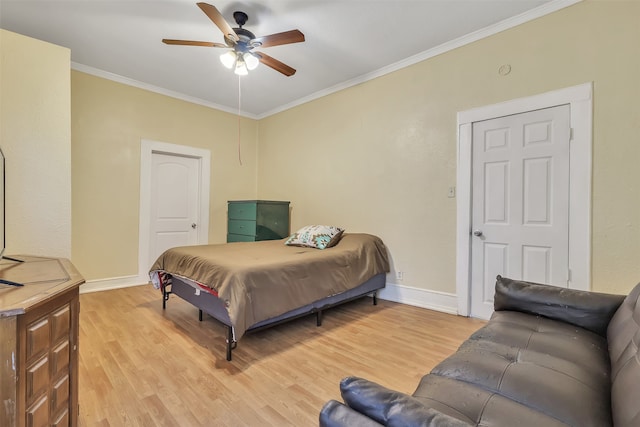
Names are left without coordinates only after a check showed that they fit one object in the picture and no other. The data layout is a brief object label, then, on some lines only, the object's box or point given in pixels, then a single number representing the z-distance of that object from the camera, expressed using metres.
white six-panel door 2.46
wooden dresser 0.92
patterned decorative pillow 3.29
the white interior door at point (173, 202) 4.24
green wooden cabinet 4.22
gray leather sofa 0.69
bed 2.12
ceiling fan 2.28
